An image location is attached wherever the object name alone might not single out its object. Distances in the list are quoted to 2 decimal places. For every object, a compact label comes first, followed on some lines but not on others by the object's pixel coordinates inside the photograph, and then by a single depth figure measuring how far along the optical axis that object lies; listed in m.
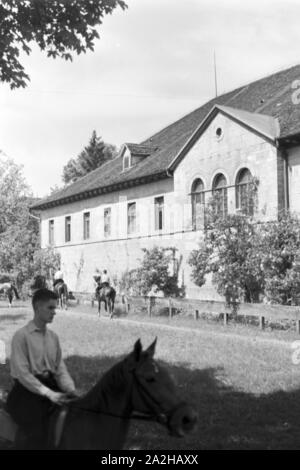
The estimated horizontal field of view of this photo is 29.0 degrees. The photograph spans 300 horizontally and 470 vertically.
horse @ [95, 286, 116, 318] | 26.52
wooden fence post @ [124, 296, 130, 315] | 27.57
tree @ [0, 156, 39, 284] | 44.47
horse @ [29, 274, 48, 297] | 29.93
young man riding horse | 4.72
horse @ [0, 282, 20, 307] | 29.81
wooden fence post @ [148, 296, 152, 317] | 25.75
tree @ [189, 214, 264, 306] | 22.06
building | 24.03
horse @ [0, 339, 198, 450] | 4.09
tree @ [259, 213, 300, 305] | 20.62
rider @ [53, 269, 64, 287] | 30.17
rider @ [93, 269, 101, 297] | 27.55
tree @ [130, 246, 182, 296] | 28.66
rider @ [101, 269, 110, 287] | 27.14
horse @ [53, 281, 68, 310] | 30.88
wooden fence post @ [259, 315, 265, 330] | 19.71
